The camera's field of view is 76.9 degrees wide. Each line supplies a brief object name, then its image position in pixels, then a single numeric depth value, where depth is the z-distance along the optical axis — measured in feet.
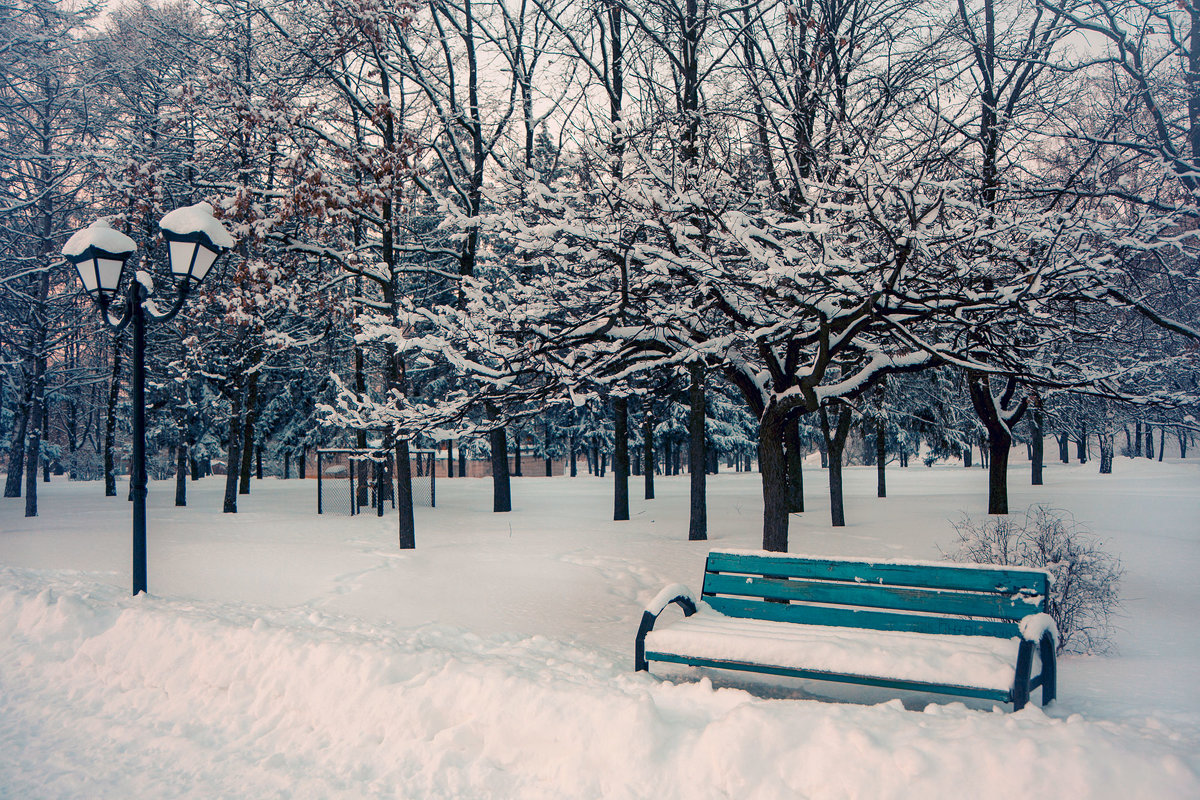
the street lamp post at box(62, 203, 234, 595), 24.79
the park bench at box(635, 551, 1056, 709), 14.06
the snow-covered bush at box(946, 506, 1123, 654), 21.72
